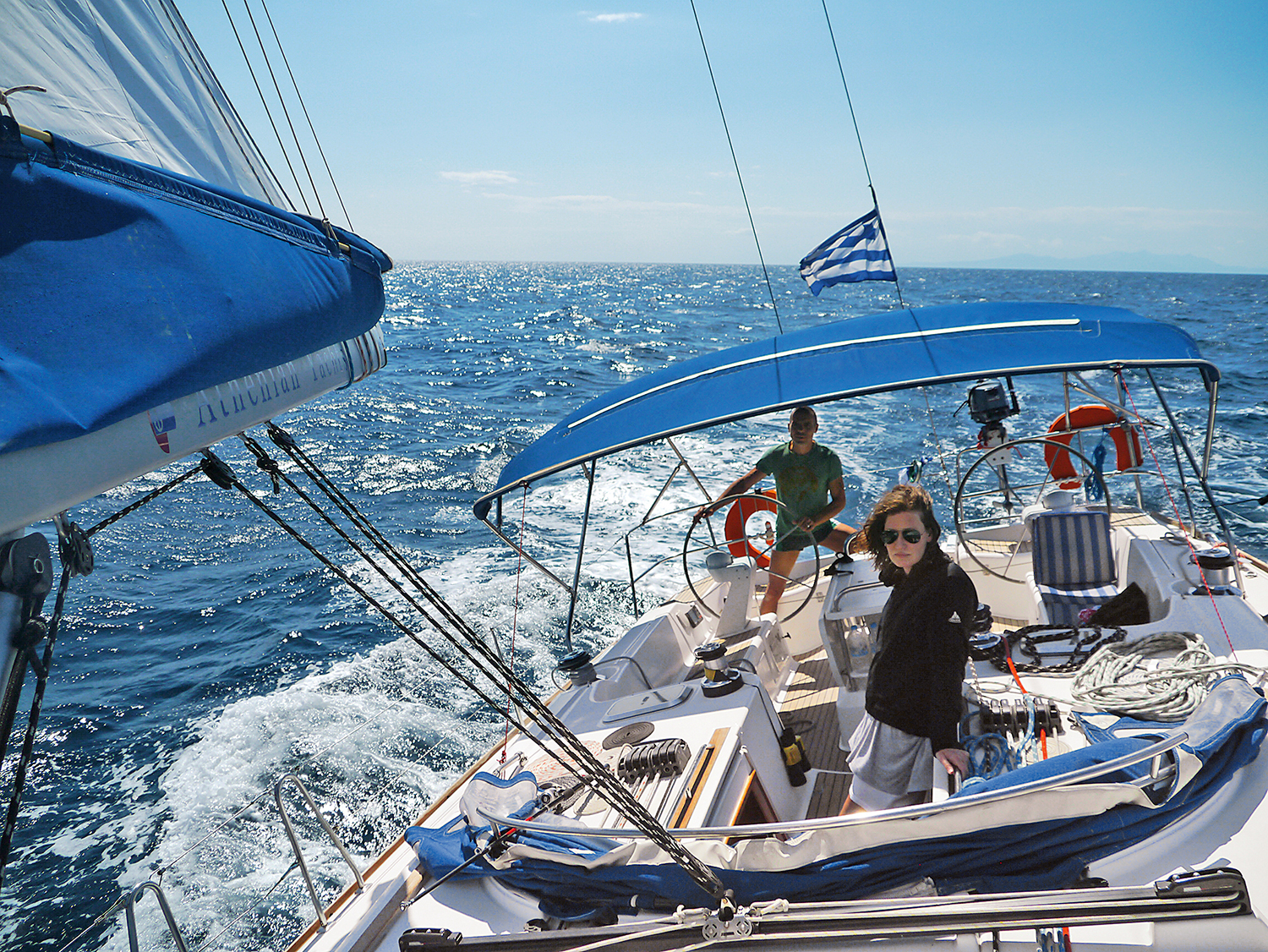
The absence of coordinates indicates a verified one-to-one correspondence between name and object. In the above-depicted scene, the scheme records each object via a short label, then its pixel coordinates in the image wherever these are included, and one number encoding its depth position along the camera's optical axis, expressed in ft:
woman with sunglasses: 7.34
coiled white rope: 8.15
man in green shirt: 15.43
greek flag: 19.39
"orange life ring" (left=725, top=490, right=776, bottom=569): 15.66
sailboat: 6.36
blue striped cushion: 13.56
